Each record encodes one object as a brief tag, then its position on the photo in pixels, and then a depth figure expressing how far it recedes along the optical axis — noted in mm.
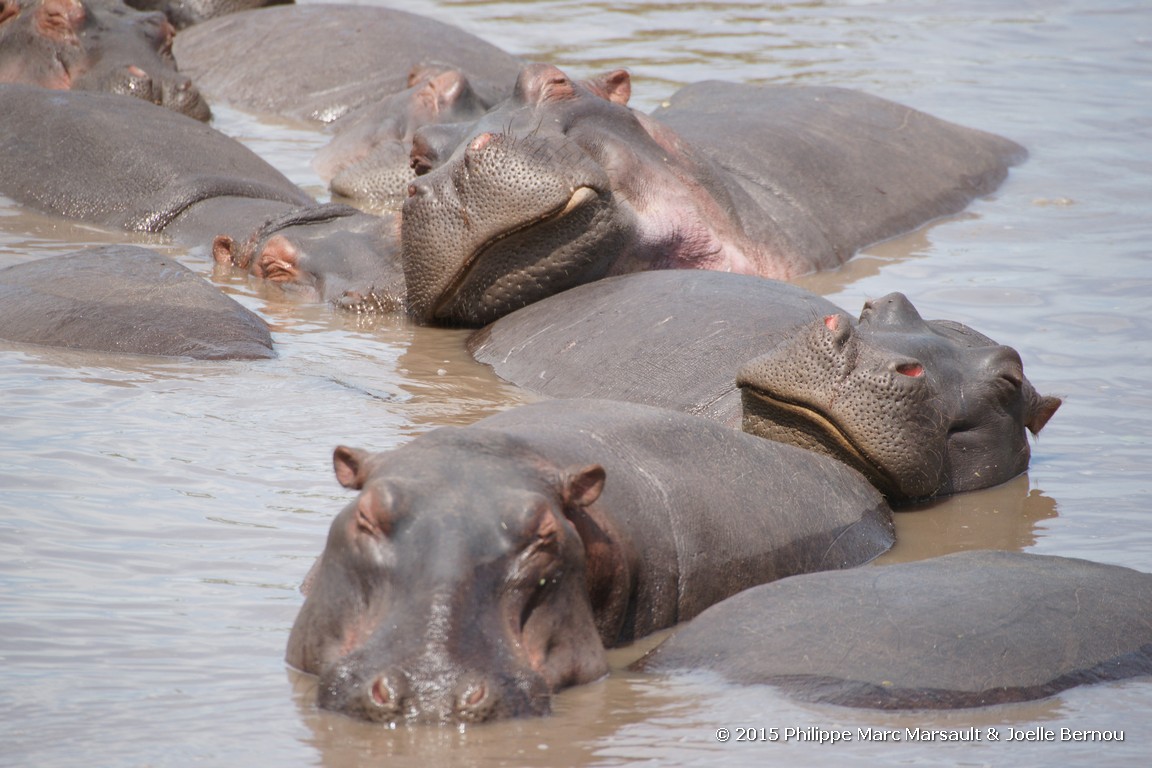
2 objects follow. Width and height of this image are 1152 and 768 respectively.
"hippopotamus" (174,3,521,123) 24609
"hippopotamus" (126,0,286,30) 28109
